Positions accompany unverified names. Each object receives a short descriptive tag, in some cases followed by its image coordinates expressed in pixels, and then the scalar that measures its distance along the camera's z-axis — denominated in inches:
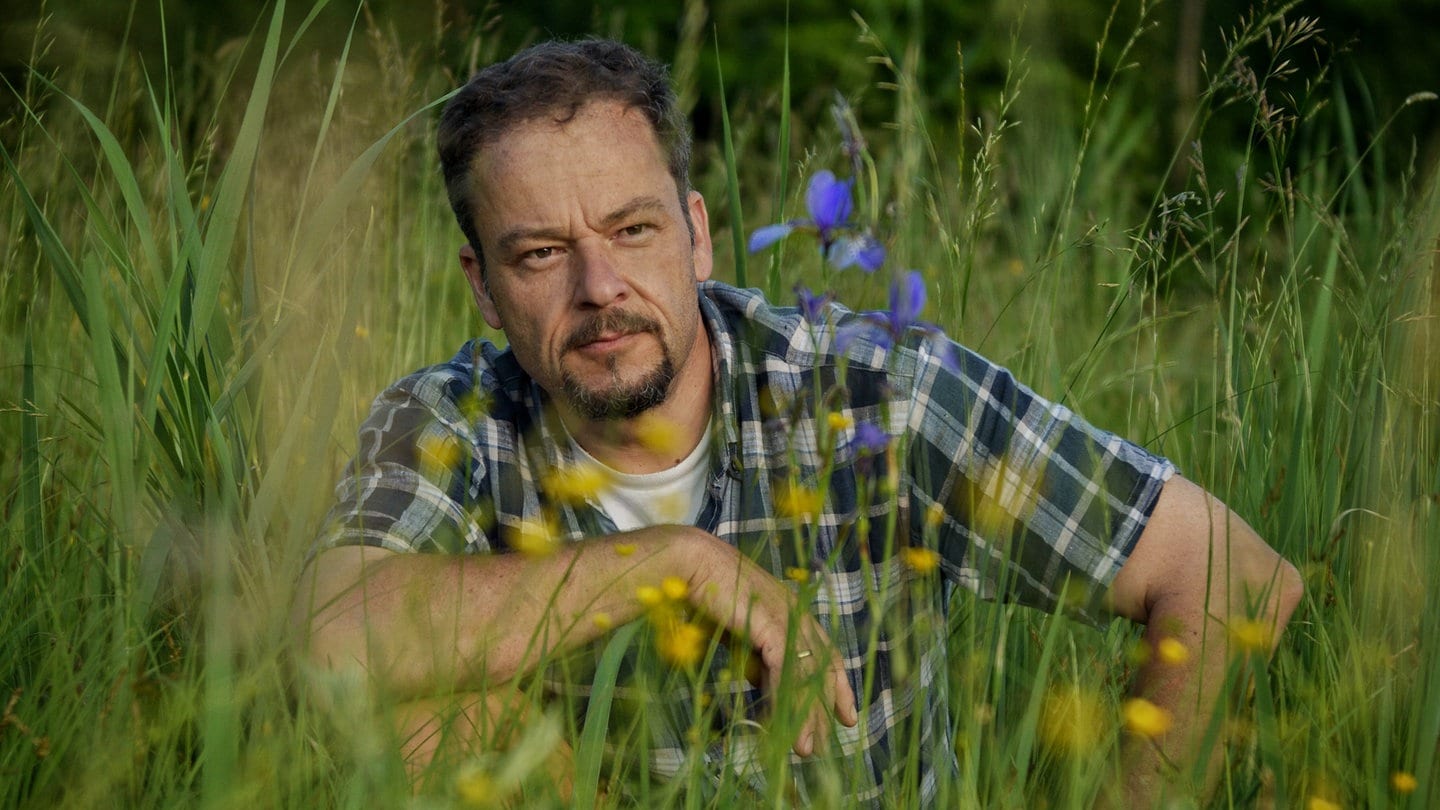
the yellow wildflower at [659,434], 76.0
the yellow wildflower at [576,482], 75.2
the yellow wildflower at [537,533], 66.9
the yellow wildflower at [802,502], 43.3
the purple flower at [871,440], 51.9
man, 64.4
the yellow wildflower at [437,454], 72.4
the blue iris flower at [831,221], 49.9
